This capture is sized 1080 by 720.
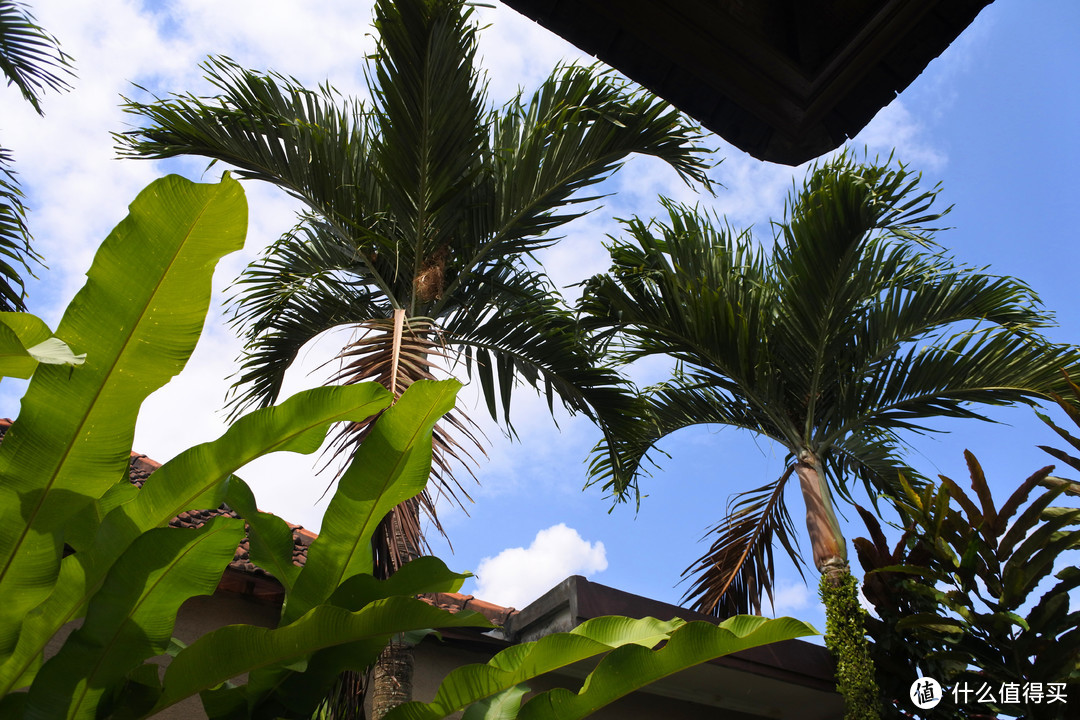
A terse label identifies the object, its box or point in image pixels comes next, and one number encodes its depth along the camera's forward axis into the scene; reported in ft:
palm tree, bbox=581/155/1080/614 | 17.40
